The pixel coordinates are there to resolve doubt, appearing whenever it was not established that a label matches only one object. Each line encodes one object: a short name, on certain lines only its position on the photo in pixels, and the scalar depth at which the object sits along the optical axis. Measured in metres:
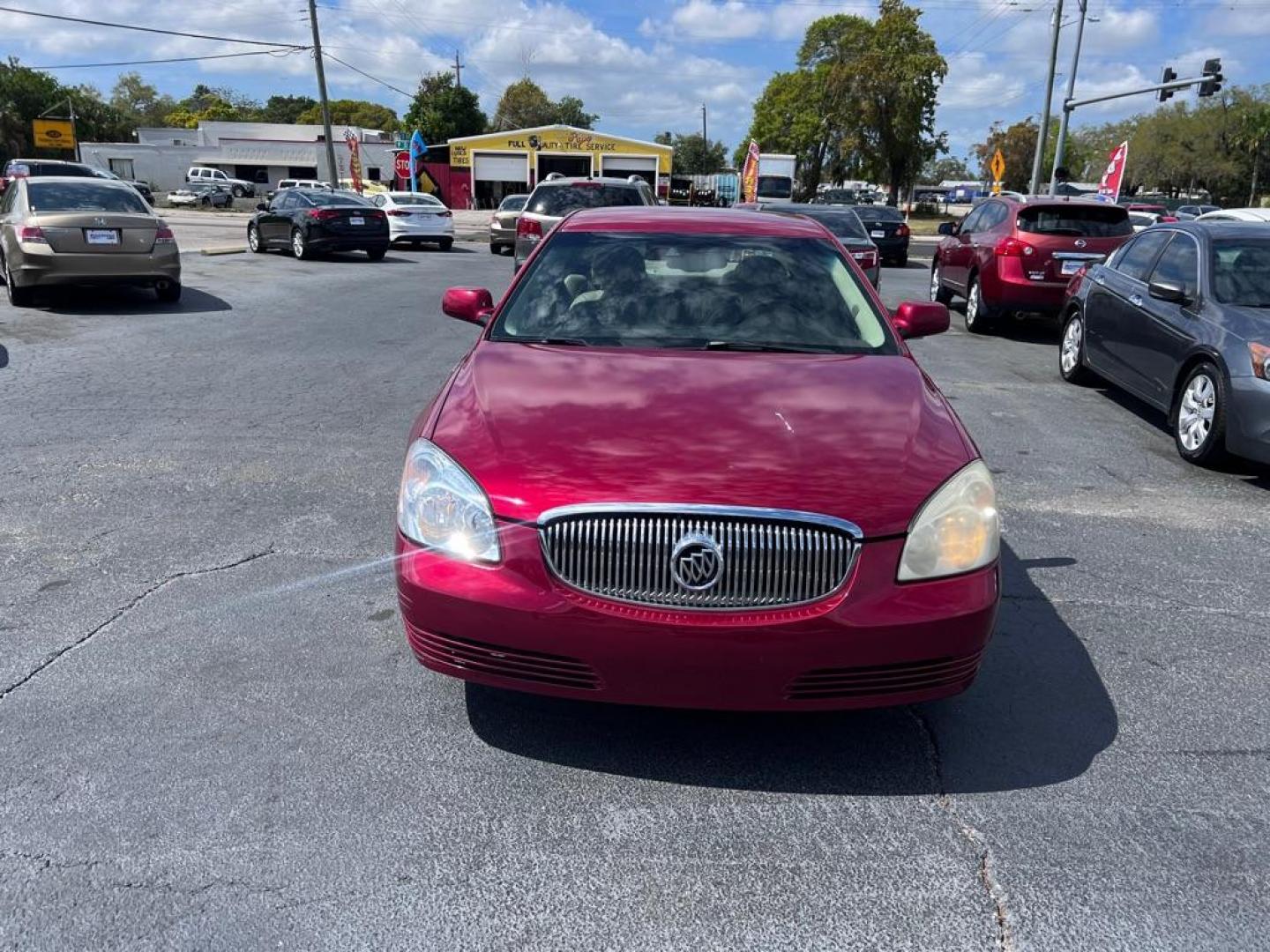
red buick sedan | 2.76
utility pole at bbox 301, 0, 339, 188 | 36.94
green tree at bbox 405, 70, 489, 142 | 81.38
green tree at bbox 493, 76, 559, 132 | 99.38
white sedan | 25.33
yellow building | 62.66
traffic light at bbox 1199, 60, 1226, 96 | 25.50
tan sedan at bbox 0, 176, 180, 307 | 11.45
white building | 75.00
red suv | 11.66
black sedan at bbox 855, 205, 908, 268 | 23.52
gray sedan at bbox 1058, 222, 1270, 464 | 6.26
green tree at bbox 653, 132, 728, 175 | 112.94
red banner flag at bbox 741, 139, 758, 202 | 35.94
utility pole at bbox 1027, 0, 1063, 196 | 31.45
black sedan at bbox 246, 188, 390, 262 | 20.45
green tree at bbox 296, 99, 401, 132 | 121.44
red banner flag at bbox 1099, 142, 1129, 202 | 22.66
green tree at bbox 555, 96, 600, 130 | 116.30
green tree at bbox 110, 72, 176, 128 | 124.19
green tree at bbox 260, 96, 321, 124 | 132.75
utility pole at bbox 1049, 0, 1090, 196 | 31.58
